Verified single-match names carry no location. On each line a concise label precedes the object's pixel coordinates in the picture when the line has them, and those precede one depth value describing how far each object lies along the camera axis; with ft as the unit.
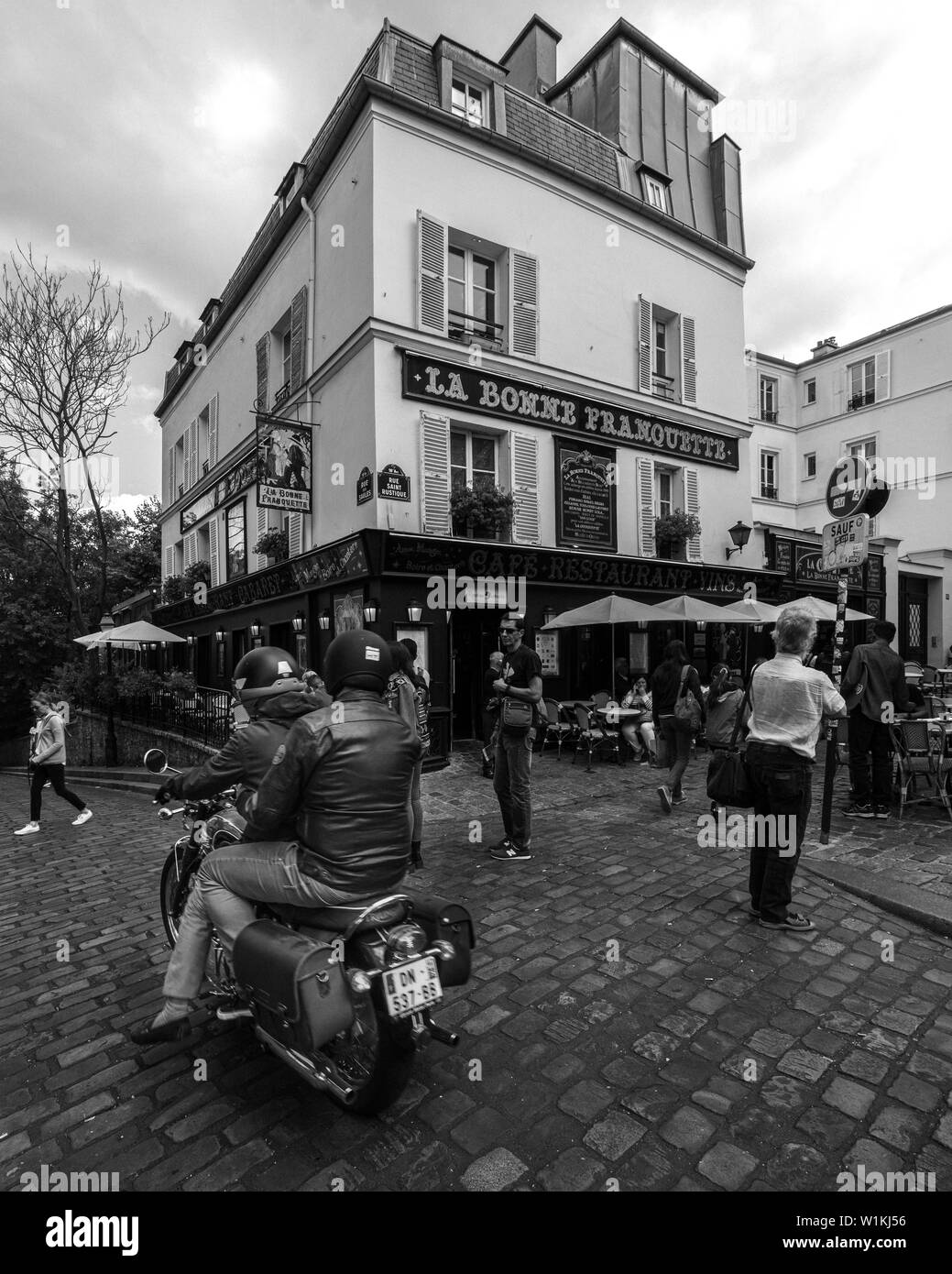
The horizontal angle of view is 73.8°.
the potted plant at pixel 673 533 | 45.50
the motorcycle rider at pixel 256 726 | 9.04
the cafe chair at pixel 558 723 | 34.45
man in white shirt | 12.76
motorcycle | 6.89
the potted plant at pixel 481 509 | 36.32
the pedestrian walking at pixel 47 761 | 24.85
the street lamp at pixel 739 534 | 47.14
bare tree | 53.11
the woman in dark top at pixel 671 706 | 23.04
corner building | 35.37
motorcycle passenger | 7.68
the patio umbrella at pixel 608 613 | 33.58
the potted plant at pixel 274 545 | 46.01
